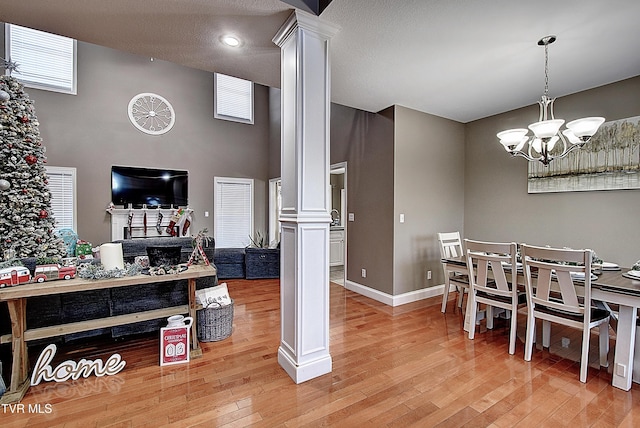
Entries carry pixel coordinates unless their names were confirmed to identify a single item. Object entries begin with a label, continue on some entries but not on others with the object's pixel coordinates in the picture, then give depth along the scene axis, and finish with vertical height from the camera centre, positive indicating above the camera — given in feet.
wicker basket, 9.05 -3.56
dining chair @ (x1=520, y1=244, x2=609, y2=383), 7.02 -2.25
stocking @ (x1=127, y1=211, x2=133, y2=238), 20.59 -0.70
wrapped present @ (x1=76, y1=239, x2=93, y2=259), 12.07 -1.71
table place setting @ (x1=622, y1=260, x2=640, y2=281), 7.51 -1.68
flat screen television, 20.36 +1.63
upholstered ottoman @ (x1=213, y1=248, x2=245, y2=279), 17.78 -3.34
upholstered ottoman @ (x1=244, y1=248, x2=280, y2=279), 17.63 -3.18
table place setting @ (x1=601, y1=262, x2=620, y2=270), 8.78 -1.73
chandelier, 7.58 +2.14
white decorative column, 6.96 +0.31
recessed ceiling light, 7.72 +4.54
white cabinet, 21.16 -2.85
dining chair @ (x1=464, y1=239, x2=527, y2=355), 8.50 -2.19
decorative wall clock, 21.03 +7.04
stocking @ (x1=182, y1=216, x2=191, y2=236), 21.80 -1.26
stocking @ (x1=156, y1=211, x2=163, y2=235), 21.42 -1.06
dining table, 6.75 -2.69
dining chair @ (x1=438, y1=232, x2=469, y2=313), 10.76 -2.09
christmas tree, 10.28 +0.98
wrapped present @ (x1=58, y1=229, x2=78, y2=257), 13.92 -1.54
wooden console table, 6.35 -2.79
